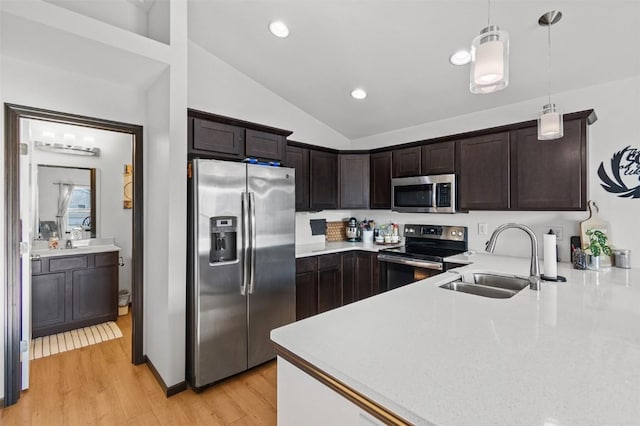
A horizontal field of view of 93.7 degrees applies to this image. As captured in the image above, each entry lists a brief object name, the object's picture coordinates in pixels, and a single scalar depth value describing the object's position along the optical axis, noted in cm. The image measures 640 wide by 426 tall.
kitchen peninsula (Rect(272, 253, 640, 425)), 70
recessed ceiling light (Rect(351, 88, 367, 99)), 318
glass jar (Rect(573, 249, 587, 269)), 218
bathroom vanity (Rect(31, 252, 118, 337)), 309
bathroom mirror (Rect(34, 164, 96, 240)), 351
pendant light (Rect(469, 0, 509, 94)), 119
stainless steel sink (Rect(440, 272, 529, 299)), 190
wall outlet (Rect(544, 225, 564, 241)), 264
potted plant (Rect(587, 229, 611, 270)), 212
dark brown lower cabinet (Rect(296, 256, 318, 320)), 308
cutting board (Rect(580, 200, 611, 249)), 238
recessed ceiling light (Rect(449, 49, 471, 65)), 239
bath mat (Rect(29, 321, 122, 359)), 288
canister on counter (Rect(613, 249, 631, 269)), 221
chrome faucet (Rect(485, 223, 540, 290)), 159
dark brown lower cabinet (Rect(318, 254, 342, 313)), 328
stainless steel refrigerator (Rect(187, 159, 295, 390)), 225
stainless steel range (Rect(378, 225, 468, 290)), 292
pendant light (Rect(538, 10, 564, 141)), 180
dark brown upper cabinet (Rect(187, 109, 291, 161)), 248
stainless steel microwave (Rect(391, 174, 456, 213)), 304
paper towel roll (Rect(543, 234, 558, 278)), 178
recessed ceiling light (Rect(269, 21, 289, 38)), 250
